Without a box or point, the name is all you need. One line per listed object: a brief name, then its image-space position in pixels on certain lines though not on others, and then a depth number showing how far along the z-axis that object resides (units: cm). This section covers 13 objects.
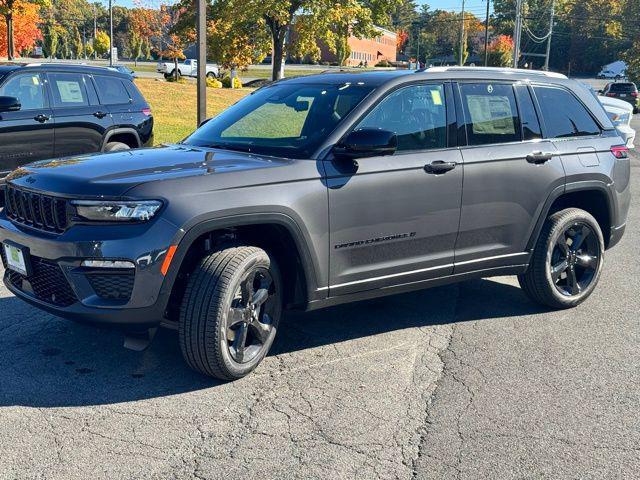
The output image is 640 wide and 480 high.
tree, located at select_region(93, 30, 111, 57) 7831
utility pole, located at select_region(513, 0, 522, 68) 4538
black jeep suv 945
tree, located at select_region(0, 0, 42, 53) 2850
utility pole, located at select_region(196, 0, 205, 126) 1358
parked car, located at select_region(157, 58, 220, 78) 5450
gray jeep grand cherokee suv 402
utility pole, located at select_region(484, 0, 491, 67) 7569
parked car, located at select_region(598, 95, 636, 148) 1435
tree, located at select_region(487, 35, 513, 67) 7956
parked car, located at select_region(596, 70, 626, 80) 10369
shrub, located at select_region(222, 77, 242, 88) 3934
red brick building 9488
